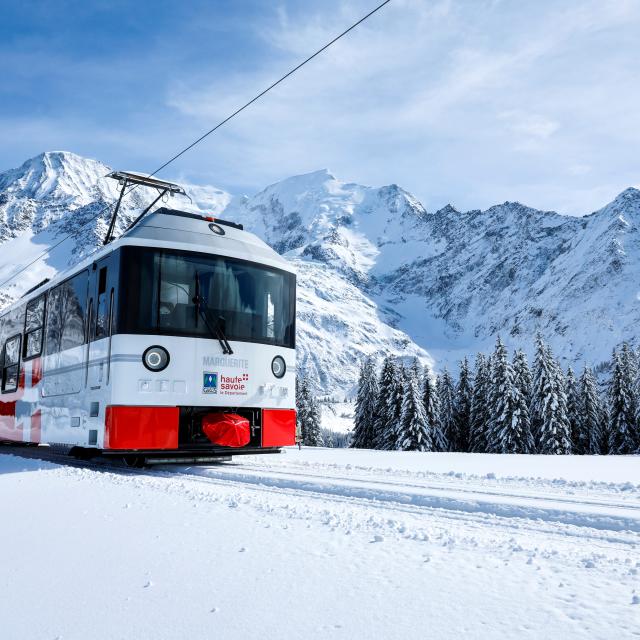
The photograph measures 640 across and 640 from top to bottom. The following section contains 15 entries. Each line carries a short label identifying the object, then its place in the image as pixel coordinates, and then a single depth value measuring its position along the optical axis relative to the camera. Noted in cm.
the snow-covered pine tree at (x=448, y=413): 4816
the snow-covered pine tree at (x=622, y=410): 4297
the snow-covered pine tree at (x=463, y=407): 4834
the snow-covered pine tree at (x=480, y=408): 4269
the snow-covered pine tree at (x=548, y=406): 3991
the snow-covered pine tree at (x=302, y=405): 5462
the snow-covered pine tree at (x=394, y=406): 4160
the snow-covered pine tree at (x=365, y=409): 4906
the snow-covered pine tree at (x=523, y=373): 4275
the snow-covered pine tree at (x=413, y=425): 3944
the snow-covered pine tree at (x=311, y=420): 5508
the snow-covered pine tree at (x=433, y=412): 4262
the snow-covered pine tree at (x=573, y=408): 4534
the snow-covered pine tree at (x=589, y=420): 4488
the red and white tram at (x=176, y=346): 883
